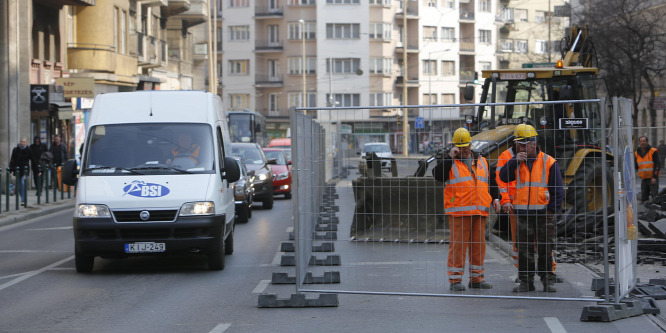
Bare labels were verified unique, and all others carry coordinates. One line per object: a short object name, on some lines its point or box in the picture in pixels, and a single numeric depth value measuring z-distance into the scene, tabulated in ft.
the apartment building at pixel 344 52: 291.17
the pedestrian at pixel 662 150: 82.21
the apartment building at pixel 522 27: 319.47
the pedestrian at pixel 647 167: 79.36
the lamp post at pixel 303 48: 278.05
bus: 182.50
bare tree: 145.89
